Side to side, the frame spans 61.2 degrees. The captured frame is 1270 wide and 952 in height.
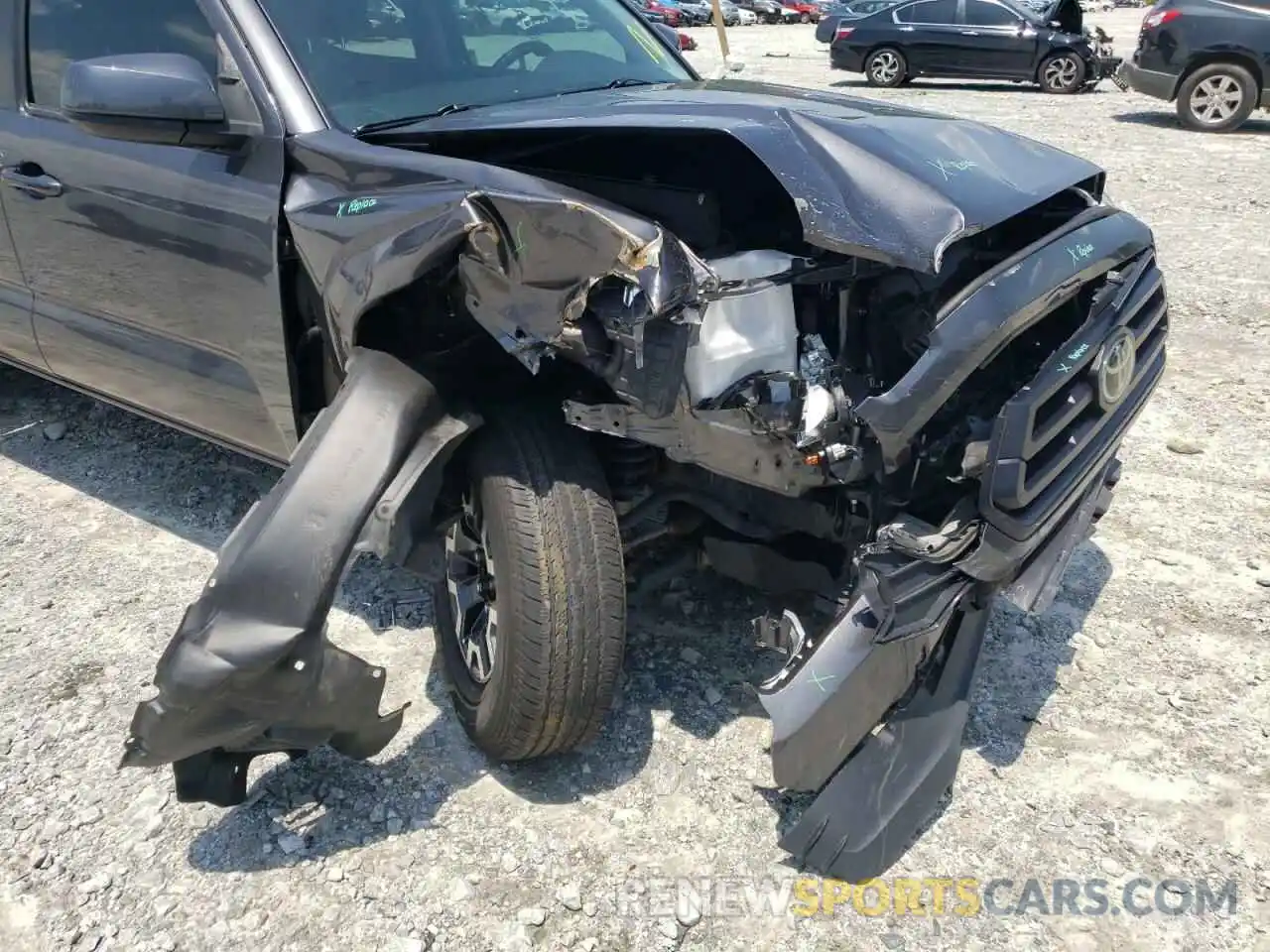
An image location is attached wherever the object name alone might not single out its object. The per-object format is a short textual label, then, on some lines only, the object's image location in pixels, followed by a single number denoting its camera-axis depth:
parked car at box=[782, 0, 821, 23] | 39.78
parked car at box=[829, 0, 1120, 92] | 15.15
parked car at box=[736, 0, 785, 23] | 39.78
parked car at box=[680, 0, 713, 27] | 35.25
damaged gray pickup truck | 2.04
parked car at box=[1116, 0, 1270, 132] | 10.39
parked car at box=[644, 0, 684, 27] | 32.25
